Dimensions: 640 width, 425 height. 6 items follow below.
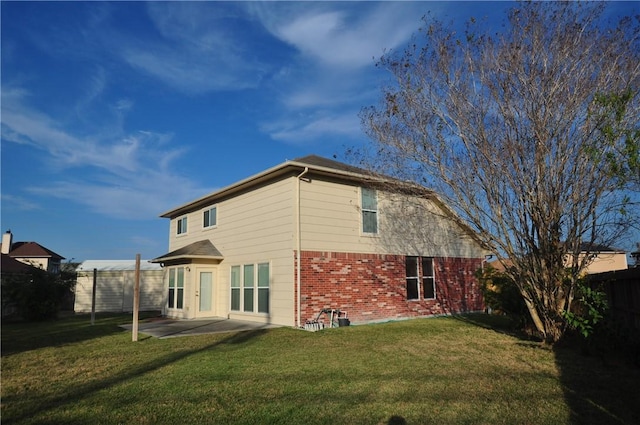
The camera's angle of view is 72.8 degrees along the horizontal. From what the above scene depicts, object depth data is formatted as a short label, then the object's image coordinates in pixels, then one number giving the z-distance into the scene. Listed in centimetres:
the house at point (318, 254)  1312
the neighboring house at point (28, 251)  3812
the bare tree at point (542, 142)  879
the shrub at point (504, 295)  1172
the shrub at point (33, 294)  1831
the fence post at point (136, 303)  1082
